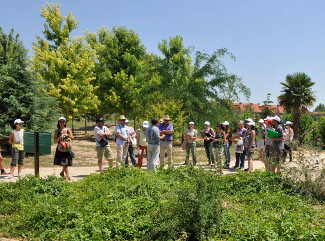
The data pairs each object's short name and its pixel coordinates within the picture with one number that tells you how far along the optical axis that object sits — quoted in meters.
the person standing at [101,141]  9.68
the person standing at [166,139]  10.61
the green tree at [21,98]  15.37
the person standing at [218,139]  10.82
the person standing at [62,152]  9.10
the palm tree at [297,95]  26.55
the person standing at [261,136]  11.43
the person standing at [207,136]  11.59
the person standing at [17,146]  9.78
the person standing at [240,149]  11.27
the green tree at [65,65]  24.73
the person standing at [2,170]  10.12
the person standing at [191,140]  11.55
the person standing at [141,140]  11.31
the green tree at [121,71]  27.55
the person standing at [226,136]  11.95
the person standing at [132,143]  11.23
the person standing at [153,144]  9.27
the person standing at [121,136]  10.18
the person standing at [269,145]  9.17
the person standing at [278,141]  8.98
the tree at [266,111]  47.55
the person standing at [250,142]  10.07
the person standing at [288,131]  12.52
